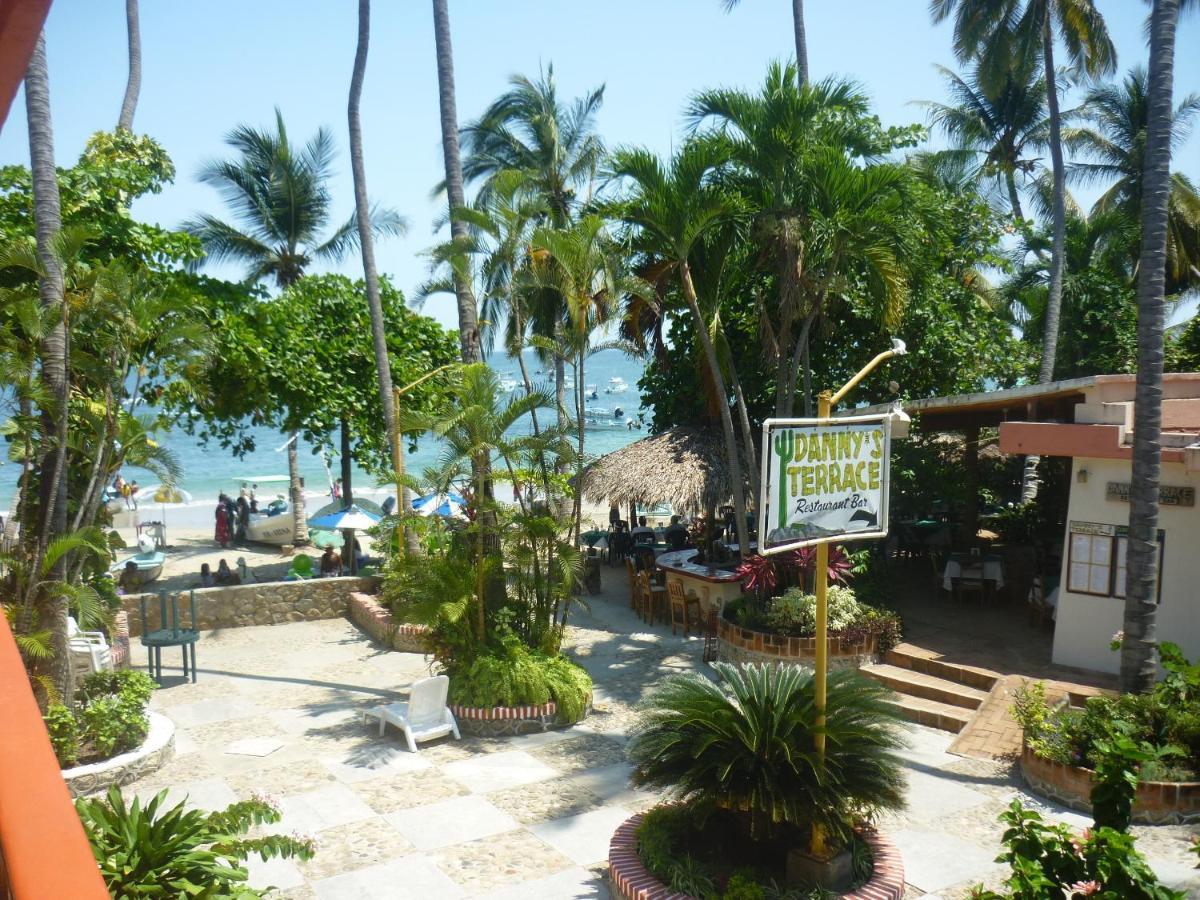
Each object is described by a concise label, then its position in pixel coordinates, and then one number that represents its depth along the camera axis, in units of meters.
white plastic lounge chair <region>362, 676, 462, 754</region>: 10.86
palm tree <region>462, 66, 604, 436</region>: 27.92
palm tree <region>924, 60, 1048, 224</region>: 30.66
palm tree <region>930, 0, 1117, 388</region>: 21.48
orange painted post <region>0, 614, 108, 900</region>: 2.62
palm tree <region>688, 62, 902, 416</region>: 13.82
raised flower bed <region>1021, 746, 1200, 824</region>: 8.63
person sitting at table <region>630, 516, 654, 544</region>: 21.27
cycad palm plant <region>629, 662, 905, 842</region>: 6.87
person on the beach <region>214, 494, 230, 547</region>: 27.20
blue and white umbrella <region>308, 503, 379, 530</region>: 19.33
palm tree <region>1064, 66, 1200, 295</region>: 28.02
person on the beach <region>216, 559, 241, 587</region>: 18.45
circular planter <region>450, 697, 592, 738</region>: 11.30
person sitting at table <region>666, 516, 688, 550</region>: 20.70
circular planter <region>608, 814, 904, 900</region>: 6.84
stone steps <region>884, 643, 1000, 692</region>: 12.01
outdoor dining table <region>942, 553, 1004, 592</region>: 15.80
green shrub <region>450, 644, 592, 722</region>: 11.41
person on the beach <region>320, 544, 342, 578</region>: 19.12
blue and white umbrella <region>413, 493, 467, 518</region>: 21.33
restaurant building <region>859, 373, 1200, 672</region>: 11.10
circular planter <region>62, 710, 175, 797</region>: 9.30
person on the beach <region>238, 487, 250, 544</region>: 28.53
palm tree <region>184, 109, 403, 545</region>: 26.53
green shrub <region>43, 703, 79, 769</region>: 9.41
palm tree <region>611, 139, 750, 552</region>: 13.53
